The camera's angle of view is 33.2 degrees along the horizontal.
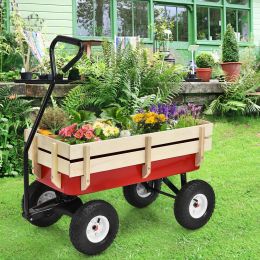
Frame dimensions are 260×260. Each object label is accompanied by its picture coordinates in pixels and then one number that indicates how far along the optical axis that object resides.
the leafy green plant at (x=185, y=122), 3.46
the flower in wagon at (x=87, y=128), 2.95
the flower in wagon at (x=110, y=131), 3.03
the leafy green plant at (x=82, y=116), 3.38
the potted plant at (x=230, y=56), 8.24
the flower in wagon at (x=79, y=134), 2.90
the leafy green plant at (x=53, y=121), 3.41
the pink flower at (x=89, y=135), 2.91
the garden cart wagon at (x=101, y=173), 2.80
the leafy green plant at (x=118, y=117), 3.35
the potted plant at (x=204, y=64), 8.30
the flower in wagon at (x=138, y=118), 3.32
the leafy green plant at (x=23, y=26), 7.17
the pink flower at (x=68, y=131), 2.98
